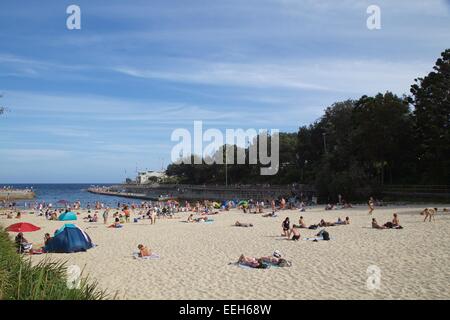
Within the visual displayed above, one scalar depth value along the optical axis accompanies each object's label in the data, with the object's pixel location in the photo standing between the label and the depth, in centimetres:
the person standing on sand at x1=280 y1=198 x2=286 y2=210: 3955
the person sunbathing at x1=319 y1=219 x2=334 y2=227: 2312
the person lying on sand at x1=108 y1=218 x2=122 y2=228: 2855
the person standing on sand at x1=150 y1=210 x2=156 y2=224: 3130
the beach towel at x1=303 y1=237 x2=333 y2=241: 1812
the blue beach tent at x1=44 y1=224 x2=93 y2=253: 1670
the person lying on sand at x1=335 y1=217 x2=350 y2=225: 2378
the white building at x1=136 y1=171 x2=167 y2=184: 17635
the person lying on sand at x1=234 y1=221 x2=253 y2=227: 2595
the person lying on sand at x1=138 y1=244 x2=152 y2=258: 1547
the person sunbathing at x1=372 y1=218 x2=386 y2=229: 2104
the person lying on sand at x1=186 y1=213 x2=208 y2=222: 3130
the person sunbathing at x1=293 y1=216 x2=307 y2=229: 2302
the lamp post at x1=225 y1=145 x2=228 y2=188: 8325
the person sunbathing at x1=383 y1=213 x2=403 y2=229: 2073
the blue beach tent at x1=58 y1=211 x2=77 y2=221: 3544
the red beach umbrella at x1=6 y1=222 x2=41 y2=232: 1994
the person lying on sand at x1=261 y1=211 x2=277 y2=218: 3248
